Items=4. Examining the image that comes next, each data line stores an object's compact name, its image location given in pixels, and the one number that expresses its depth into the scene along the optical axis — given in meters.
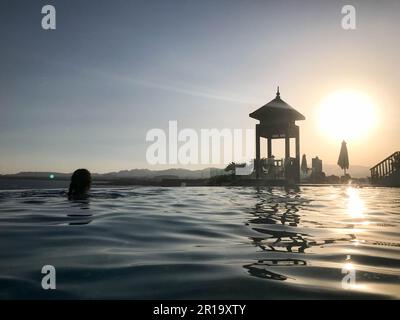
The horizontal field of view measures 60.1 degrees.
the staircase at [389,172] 21.19
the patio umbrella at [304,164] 29.02
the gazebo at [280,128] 21.20
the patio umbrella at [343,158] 28.36
